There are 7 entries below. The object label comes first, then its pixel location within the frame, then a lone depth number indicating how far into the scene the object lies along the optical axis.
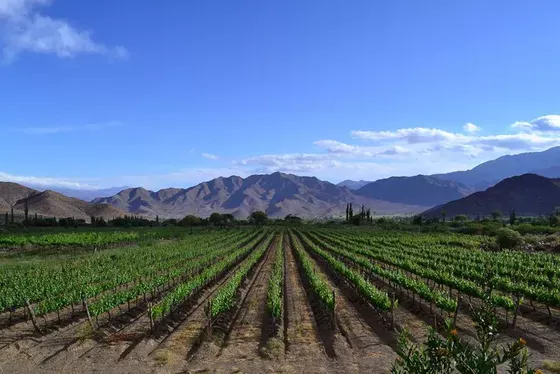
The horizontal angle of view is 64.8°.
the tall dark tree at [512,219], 94.90
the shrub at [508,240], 48.72
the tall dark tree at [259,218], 150.25
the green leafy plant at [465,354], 4.61
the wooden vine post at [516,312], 15.23
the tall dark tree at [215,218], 140.59
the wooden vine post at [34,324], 15.64
